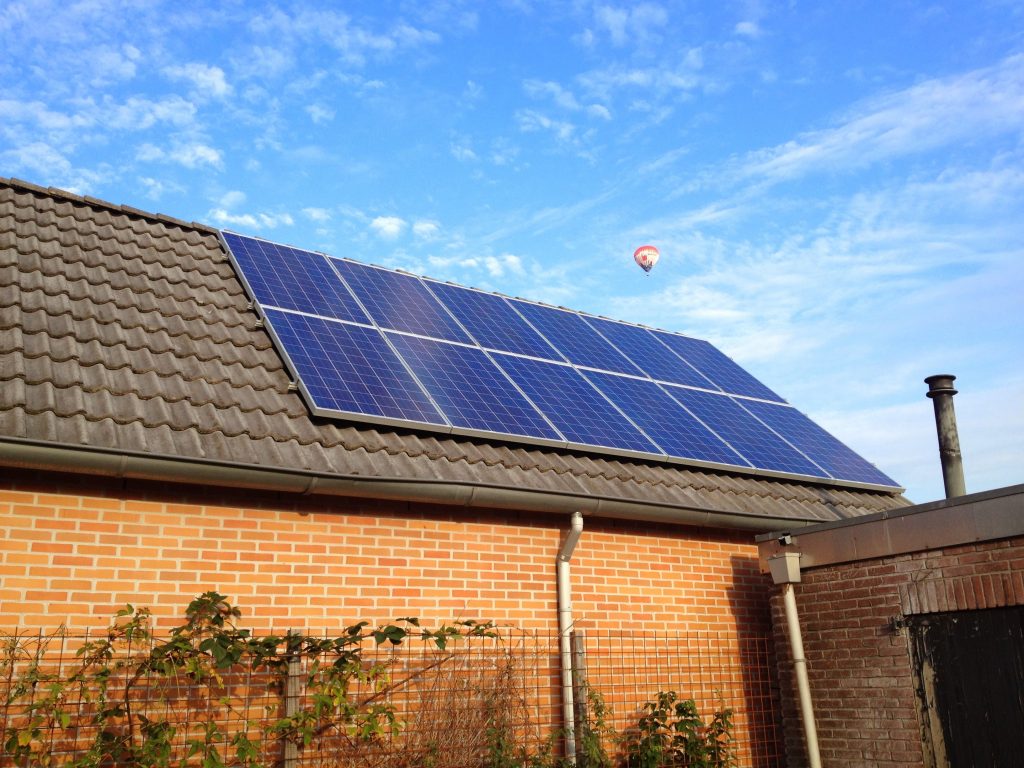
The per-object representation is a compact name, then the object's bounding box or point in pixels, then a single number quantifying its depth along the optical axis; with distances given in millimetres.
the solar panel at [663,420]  9938
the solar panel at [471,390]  8609
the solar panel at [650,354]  12109
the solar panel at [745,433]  10634
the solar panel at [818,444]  11461
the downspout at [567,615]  7898
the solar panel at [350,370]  7977
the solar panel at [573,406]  9289
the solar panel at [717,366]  12922
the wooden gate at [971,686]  7262
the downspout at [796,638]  8469
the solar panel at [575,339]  11359
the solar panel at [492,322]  10688
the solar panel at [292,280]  9492
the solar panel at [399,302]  10078
